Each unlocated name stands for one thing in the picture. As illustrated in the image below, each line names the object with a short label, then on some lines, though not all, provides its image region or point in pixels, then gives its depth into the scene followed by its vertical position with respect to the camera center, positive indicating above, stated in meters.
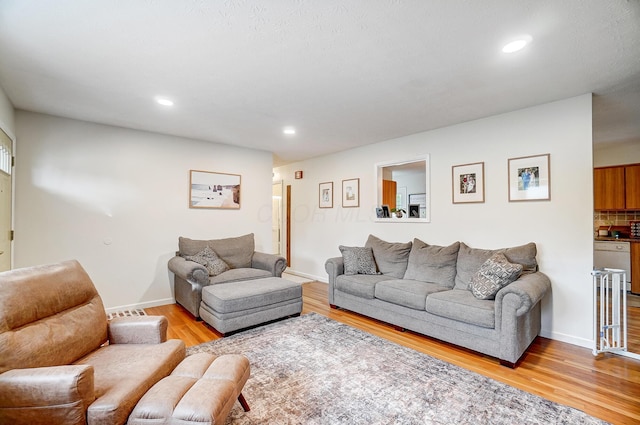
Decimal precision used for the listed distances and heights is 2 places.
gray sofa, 2.56 -0.83
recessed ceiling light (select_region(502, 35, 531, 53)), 2.03 +1.21
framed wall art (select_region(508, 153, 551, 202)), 3.16 +0.40
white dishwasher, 4.92 -0.70
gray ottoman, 3.14 -1.00
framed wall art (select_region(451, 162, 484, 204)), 3.68 +0.41
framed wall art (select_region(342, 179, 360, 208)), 5.19 +0.39
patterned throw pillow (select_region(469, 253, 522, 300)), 2.76 -0.60
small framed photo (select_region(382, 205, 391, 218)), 4.77 +0.04
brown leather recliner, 1.31 -0.76
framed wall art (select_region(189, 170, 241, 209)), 4.64 +0.41
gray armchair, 3.57 -0.69
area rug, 1.89 -1.30
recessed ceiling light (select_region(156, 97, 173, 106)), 3.08 +1.21
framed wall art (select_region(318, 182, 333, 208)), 5.69 +0.39
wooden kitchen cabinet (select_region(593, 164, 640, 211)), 4.99 +0.48
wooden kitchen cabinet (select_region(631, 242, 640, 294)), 4.77 -0.86
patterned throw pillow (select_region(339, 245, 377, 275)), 4.09 -0.65
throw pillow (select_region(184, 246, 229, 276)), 3.98 -0.63
